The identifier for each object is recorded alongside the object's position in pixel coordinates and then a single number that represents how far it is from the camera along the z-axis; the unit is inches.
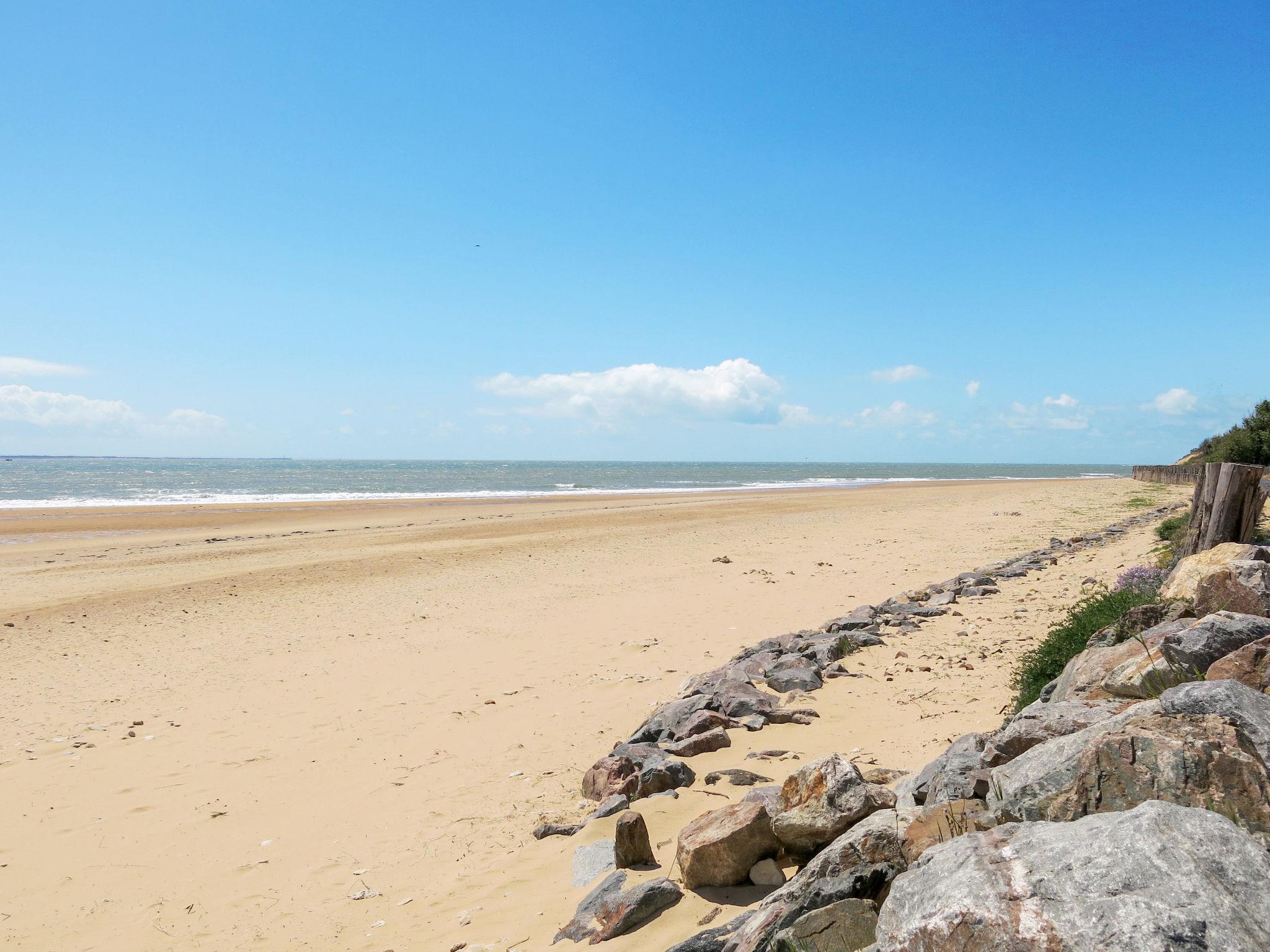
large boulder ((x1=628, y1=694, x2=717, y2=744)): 262.7
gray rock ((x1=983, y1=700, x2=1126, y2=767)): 141.9
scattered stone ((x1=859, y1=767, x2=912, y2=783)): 186.1
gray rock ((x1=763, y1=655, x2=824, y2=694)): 294.7
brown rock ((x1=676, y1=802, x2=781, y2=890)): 153.6
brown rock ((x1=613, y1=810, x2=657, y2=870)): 171.8
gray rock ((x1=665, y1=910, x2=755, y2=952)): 128.8
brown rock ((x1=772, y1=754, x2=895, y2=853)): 150.4
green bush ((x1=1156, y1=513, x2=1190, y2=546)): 489.7
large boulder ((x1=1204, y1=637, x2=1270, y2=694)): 141.3
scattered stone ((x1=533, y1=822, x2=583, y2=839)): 205.8
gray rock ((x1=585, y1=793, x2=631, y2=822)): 205.5
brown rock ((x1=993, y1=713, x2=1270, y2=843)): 101.7
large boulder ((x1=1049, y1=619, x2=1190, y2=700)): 166.4
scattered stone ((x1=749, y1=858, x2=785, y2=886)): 149.9
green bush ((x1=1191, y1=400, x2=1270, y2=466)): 1016.2
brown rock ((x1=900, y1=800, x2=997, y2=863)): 119.0
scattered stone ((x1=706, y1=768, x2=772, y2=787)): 212.8
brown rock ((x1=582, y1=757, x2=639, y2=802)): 222.7
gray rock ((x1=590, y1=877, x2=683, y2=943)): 146.9
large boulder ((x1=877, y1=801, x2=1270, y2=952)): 75.9
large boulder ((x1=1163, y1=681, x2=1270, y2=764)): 110.1
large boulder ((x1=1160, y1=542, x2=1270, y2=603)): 230.2
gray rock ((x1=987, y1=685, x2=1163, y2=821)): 112.8
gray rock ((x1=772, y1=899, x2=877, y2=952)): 110.6
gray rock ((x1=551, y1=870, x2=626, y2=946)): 151.5
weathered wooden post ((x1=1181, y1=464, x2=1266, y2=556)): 302.4
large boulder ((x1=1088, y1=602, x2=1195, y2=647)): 203.8
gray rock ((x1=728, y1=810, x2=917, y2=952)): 118.0
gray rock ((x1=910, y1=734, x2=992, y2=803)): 136.5
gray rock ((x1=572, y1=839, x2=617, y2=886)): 177.3
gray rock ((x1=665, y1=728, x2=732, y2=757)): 242.4
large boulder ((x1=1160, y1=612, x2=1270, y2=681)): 158.1
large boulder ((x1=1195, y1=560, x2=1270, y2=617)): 201.3
